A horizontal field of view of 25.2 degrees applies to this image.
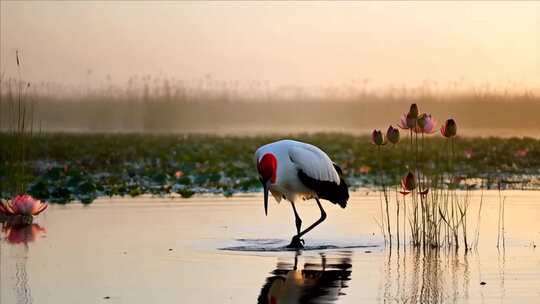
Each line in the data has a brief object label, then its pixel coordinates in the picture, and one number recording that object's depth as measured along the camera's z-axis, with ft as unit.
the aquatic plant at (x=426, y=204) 40.63
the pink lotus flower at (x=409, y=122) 41.86
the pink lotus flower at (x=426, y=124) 41.78
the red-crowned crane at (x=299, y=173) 44.04
